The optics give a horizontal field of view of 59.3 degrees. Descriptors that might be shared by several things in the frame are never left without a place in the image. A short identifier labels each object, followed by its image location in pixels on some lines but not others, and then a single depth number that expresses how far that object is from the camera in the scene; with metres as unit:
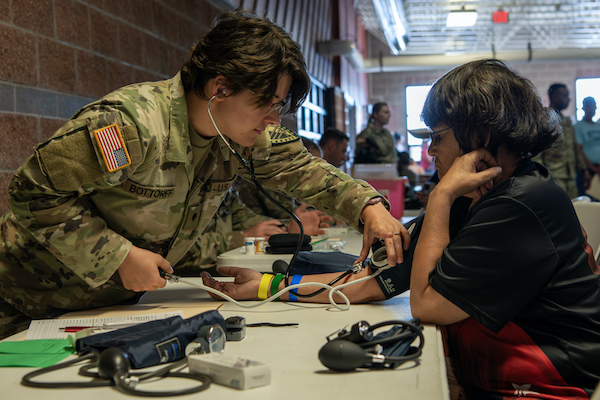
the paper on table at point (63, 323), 1.02
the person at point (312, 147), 3.23
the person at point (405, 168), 8.12
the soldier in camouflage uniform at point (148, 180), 1.05
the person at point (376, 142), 6.75
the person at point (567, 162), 5.45
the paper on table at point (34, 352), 0.87
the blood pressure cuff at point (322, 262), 1.51
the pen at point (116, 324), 1.03
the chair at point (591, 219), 1.72
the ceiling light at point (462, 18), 7.95
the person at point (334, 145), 4.33
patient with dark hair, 1.00
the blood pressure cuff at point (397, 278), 1.27
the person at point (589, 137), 5.30
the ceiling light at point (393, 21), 7.62
